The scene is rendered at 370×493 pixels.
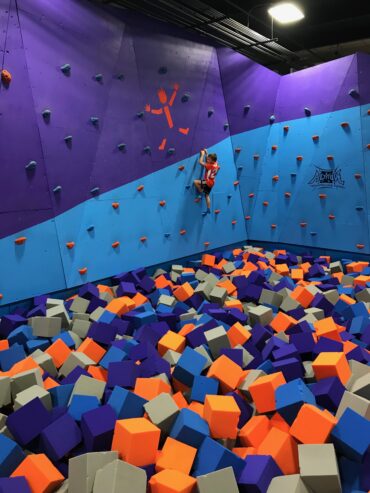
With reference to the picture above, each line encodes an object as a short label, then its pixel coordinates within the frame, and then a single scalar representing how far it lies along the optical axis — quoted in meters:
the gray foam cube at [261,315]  3.06
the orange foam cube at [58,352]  2.61
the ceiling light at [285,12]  5.70
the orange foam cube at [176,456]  1.62
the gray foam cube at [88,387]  2.09
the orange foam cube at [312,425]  1.66
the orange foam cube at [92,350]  2.65
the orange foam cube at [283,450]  1.68
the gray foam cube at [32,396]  1.94
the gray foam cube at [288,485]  1.47
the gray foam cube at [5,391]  2.08
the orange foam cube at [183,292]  3.67
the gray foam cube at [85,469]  1.50
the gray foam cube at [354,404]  1.76
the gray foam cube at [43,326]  2.92
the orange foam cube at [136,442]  1.63
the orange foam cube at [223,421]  1.79
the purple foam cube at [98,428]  1.72
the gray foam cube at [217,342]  2.55
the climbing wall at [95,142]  3.33
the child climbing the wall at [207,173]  5.09
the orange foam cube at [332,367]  2.08
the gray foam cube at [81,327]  3.01
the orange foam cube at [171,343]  2.62
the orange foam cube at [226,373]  2.18
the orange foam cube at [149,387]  2.07
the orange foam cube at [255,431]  1.83
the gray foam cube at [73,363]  2.46
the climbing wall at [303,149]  5.16
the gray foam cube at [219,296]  3.51
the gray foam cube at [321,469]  1.48
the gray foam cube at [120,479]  1.42
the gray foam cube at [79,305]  3.40
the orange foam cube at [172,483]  1.48
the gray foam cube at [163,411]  1.80
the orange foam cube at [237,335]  2.69
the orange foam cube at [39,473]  1.55
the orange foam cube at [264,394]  1.97
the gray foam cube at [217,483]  1.47
